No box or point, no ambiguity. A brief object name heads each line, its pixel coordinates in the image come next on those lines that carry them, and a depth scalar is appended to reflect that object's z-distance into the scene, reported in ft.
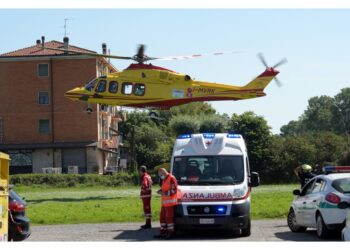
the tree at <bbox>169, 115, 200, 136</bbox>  312.29
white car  51.62
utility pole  235.81
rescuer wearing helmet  70.79
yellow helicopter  148.89
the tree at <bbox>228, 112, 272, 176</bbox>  234.38
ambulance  57.11
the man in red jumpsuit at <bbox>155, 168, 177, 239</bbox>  57.36
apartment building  253.65
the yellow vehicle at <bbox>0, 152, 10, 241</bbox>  42.39
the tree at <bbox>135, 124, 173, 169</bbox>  283.38
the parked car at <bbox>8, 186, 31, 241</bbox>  49.37
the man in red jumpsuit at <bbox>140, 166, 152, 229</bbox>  68.64
